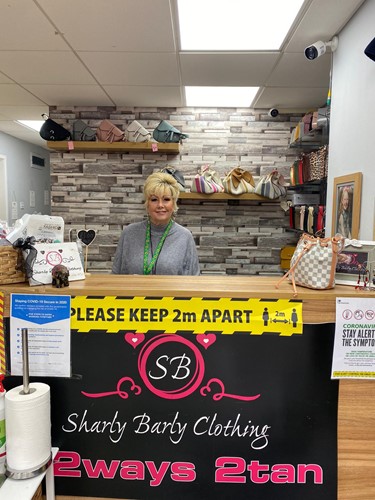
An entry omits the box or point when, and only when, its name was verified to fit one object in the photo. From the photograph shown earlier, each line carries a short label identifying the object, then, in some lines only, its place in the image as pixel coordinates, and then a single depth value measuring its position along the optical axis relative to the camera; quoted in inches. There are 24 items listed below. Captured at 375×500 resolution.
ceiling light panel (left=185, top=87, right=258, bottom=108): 141.5
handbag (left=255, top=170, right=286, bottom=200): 153.9
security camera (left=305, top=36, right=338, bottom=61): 93.4
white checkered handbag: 43.3
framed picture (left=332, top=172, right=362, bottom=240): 80.6
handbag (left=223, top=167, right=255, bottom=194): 153.9
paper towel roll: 37.6
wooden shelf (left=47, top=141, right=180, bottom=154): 152.9
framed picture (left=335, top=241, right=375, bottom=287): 44.8
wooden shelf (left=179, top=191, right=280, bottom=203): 155.4
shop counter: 44.2
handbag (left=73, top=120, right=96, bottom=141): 158.4
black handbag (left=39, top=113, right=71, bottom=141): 155.7
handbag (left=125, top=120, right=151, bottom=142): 152.8
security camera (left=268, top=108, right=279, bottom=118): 160.6
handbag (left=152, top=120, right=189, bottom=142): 152.6
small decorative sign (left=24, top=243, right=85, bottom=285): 46.3
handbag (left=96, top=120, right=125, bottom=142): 155.0
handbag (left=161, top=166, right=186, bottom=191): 154.6
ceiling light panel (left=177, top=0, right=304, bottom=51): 83.7
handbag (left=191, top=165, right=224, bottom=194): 152.5
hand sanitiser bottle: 38.8
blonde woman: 84.1
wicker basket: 44.8
